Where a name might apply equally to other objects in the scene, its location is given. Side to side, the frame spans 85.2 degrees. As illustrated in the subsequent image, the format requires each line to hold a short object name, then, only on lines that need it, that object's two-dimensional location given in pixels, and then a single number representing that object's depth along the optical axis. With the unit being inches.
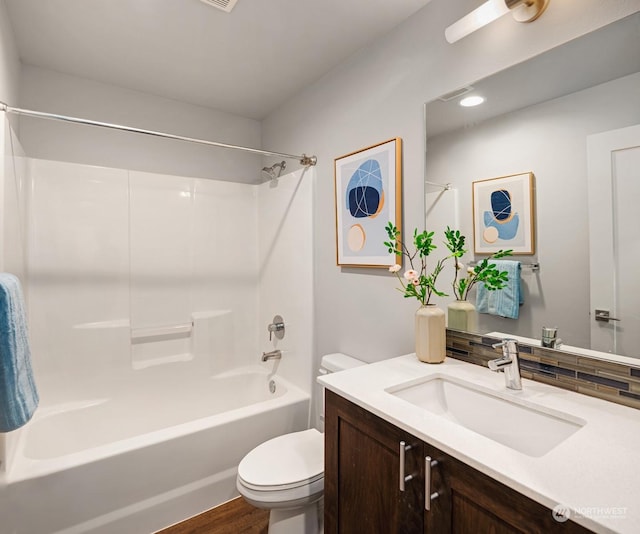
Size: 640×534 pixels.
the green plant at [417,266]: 58.0
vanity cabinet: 28.7
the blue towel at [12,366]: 45.9
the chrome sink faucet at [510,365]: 45.4
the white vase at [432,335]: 55.8
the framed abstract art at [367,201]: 67.6
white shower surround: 78.0
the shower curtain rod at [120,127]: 59.4
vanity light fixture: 45.4
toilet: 56.5
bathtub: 58.9
